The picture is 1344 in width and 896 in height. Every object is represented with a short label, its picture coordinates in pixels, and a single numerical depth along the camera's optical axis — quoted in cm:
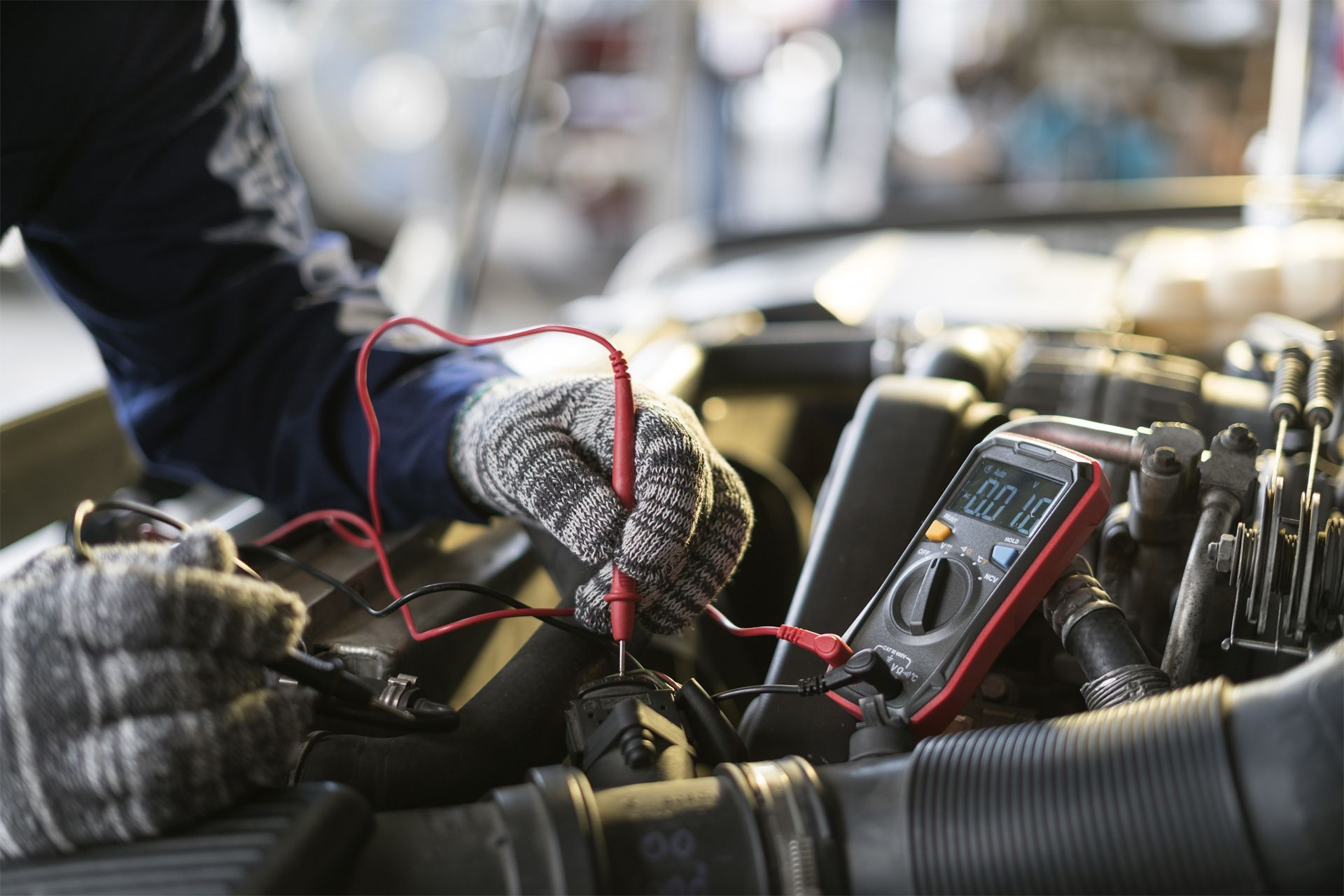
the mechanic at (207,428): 41
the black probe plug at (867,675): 56
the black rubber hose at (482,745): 56
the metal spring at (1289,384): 70
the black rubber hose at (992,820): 41
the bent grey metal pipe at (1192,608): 59
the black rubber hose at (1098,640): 53
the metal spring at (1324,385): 67
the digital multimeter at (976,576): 56
